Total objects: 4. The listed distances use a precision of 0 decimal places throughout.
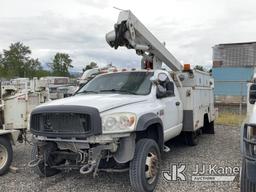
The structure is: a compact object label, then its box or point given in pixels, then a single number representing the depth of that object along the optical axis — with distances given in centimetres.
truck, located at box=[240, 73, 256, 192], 221
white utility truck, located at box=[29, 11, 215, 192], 297
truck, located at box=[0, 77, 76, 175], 385
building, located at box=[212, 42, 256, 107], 1537
